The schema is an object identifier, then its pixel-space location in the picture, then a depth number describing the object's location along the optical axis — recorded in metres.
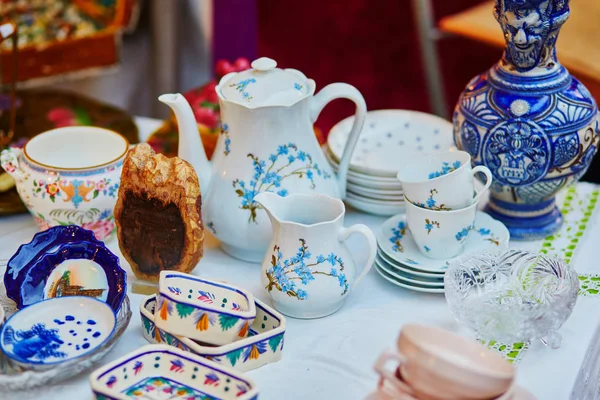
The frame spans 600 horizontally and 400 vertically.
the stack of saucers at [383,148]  1.12
